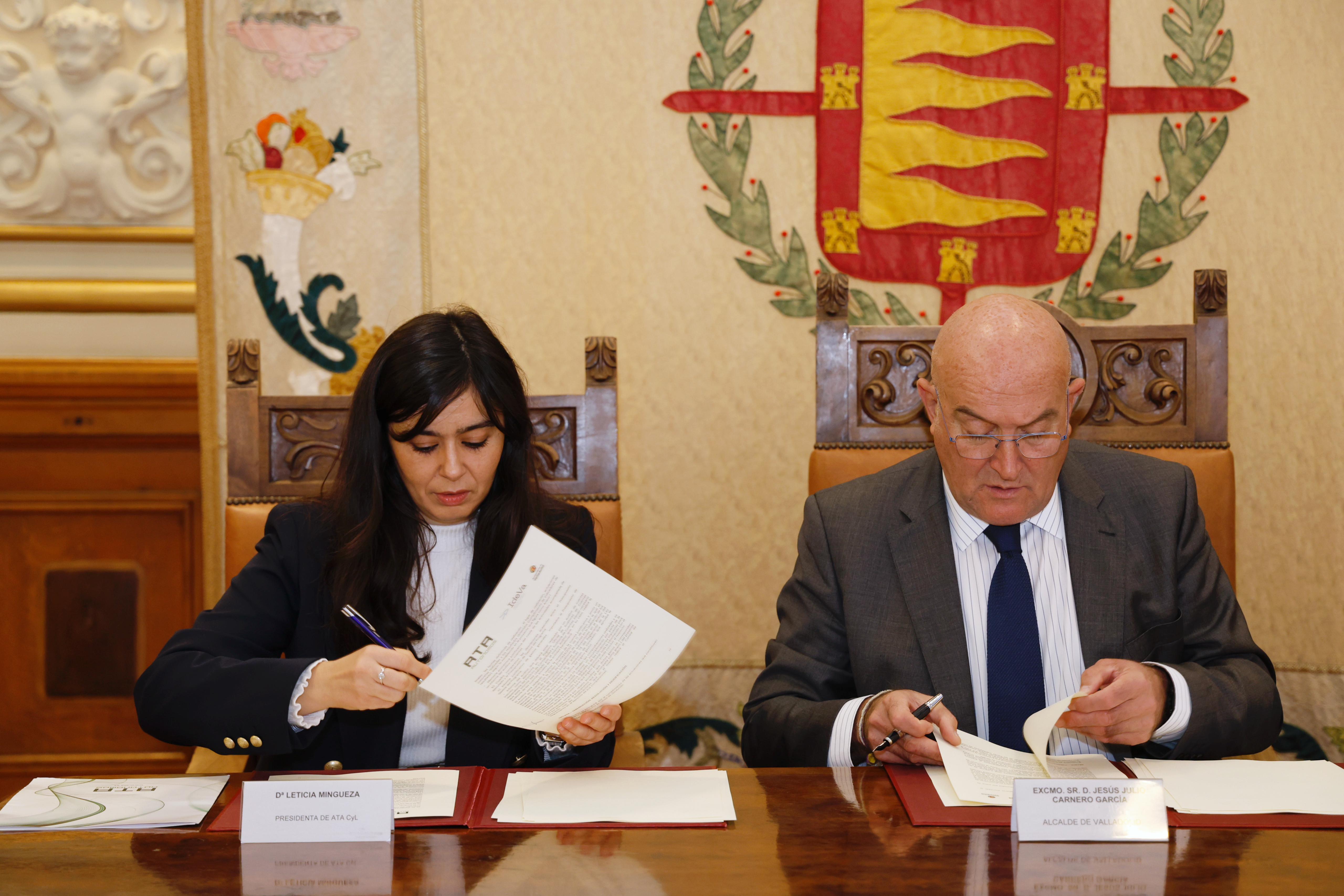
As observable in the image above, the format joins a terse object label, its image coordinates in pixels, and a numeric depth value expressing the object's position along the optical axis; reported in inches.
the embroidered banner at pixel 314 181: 129.7
